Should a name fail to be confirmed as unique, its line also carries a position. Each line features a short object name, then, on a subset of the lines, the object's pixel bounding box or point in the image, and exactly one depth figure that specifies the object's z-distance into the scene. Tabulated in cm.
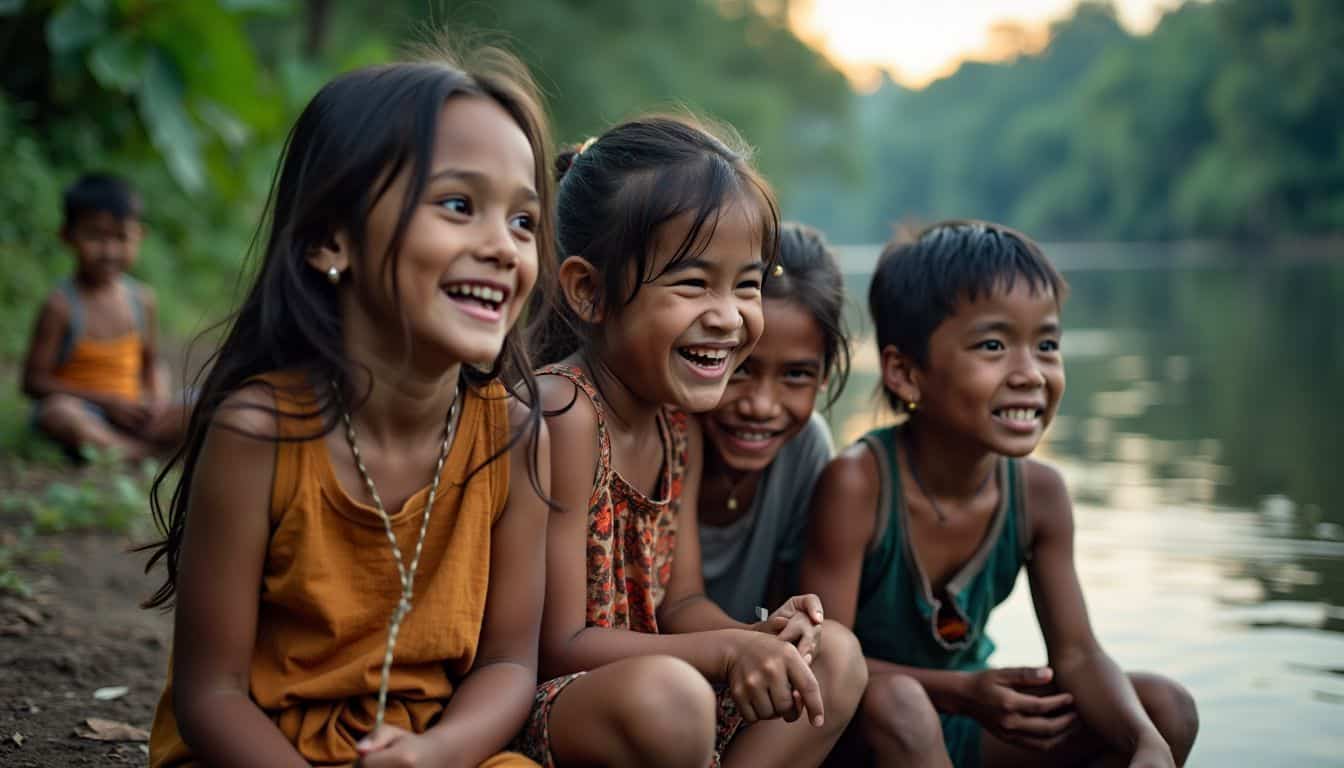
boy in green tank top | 267
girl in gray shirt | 282
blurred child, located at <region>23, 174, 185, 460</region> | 545
